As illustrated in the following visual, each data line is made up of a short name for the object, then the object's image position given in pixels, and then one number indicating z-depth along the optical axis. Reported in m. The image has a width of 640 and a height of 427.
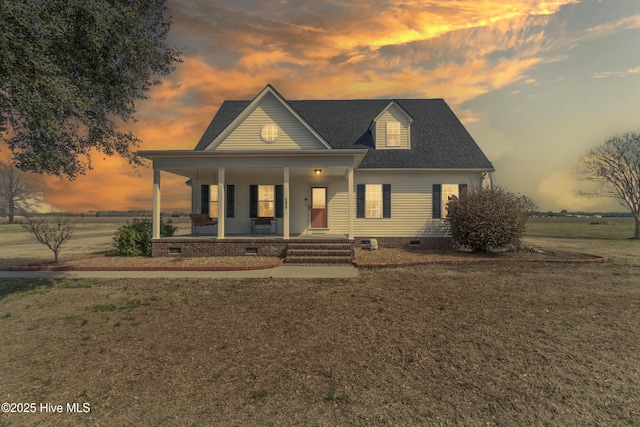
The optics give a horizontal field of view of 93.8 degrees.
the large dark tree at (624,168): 24.91
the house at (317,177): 12.73
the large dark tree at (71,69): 5.89
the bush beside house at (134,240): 13.14
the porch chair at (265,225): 15.12
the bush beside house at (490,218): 12.77
